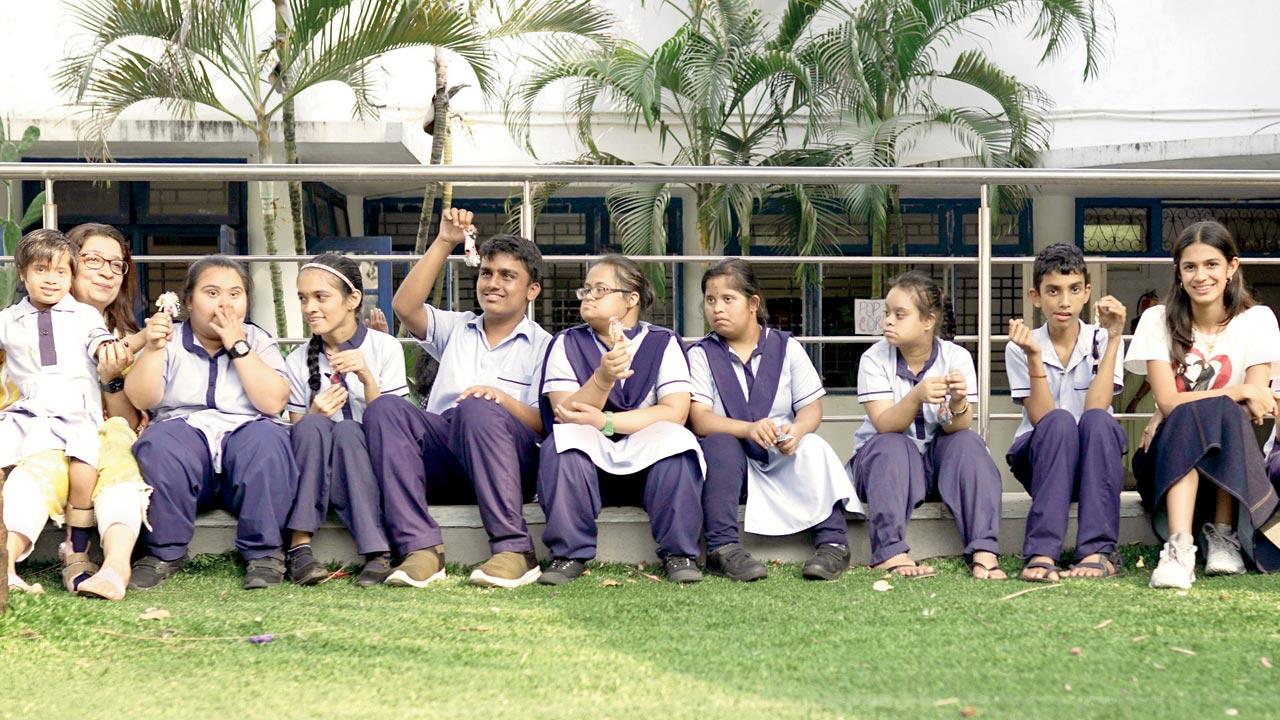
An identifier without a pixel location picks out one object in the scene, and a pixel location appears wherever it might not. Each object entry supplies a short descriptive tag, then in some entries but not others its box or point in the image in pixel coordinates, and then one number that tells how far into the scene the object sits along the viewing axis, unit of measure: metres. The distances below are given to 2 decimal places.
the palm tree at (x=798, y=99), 7.95
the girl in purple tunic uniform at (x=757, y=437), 3.23
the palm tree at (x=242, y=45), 6.56
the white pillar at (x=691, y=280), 9.48
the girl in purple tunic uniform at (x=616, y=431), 3.16
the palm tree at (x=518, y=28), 7.68
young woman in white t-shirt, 3.12
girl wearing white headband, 3.16
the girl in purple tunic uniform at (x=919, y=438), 3.24
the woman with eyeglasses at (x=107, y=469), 2.97
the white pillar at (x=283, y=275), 8.67
